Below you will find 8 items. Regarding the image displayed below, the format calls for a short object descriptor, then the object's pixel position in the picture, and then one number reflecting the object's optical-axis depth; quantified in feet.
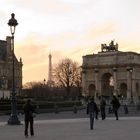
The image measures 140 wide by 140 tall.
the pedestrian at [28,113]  55.73
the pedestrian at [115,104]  91.40
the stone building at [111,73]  270.23
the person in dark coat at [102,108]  92.24
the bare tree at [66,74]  325.33
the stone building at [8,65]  306.27
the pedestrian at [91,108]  66.03
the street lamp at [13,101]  79.90
